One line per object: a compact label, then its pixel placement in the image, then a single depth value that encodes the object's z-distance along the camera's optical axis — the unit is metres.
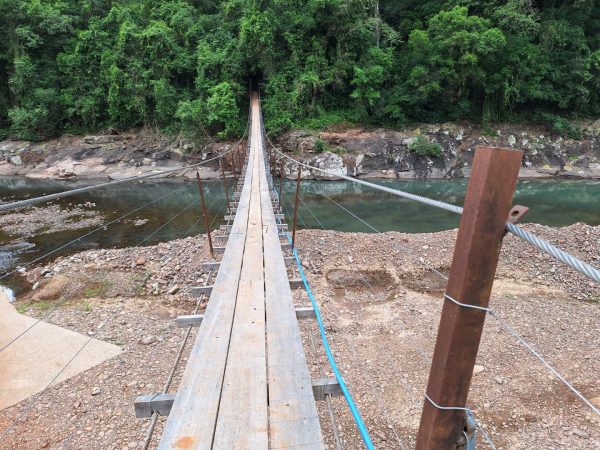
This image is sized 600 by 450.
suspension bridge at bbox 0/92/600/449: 0.75
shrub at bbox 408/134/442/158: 14.16
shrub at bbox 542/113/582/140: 15.11
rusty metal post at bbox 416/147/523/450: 0.73
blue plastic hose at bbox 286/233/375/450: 1.16
